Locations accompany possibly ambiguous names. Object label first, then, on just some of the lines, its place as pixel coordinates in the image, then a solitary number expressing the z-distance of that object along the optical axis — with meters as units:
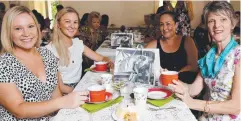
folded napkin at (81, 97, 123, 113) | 1.40
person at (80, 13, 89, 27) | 5.45
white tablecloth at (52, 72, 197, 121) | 1.32
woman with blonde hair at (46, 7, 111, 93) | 2.41
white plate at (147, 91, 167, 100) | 1.54
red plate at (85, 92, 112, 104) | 1.48
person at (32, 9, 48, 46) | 3.35
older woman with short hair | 1.51
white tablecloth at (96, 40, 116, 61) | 3.15
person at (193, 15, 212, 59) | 3.57
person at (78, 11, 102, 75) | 3.47
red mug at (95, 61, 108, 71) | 2.21
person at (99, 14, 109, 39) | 4.78
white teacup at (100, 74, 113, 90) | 1.71
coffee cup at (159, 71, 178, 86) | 1.49
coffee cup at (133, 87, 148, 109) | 1.41
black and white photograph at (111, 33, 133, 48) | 3.26
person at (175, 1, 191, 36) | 4.67
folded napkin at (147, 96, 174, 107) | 1.46
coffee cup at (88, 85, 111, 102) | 1.44
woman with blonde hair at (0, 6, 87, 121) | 1.44
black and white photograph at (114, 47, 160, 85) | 1.67
